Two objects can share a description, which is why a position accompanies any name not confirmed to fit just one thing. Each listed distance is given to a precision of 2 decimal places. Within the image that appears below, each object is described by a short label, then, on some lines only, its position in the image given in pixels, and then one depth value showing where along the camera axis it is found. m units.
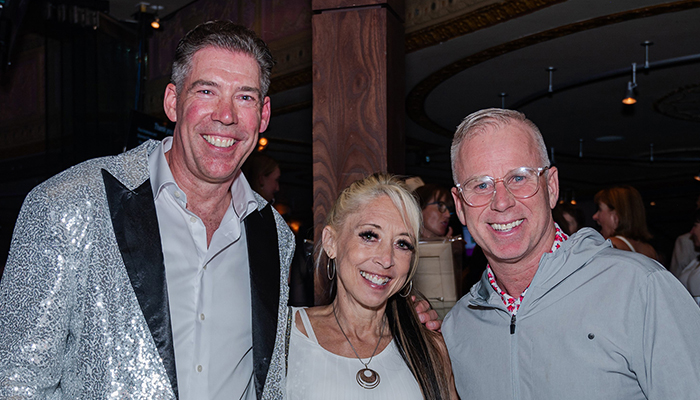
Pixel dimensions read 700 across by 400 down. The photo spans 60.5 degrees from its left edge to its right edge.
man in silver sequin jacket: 1.32
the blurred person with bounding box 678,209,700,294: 3.88
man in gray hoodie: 1.40
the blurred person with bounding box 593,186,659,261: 3.97
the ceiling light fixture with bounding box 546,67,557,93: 7.16
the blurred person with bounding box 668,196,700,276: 5.40
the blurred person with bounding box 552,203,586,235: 4.76
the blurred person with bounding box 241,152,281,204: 4.03
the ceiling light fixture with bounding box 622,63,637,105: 6.73
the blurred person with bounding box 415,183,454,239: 3.17
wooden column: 2.37
